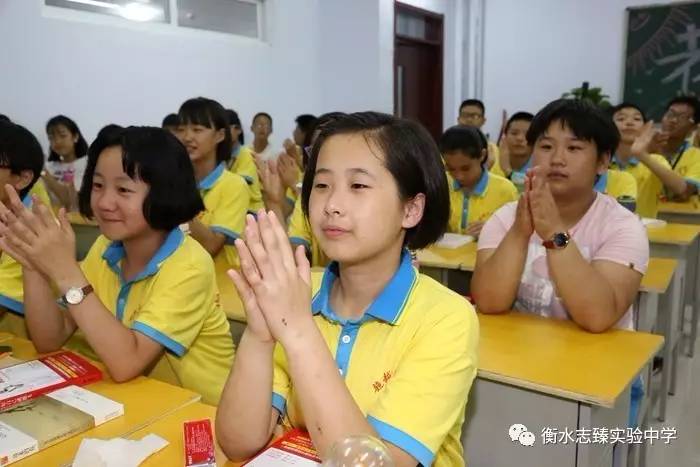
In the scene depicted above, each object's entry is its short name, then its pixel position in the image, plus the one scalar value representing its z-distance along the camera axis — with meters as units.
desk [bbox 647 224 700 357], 2.99
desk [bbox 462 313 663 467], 1.43
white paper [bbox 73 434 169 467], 1.03
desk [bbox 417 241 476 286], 2.65
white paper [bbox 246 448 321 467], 1.03
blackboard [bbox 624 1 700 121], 6.85
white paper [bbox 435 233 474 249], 2.95
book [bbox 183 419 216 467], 1.08
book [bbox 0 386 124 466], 1.10
